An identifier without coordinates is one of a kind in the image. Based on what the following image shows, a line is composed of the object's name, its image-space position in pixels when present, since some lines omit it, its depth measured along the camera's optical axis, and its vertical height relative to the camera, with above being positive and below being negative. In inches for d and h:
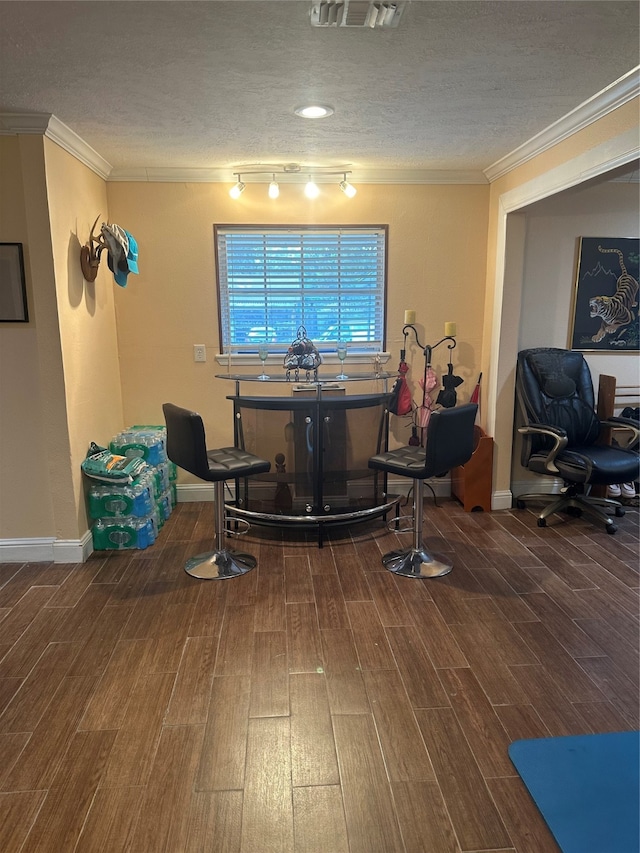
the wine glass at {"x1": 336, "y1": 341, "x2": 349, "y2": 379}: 153.0 -9.7
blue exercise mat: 60.9 -56.3
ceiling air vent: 66.6 +37.1
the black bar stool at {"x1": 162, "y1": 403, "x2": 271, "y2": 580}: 110.6 -31.3
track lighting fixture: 149.8 +37.7
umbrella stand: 161.5 -18.5
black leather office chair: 147.0 -29.2
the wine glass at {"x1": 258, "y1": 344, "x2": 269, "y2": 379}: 150.9 -9.9
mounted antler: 130.0 +13.8
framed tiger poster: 158.6 +5.9
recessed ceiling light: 102.3 +38.2
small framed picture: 114.7 +6.1
